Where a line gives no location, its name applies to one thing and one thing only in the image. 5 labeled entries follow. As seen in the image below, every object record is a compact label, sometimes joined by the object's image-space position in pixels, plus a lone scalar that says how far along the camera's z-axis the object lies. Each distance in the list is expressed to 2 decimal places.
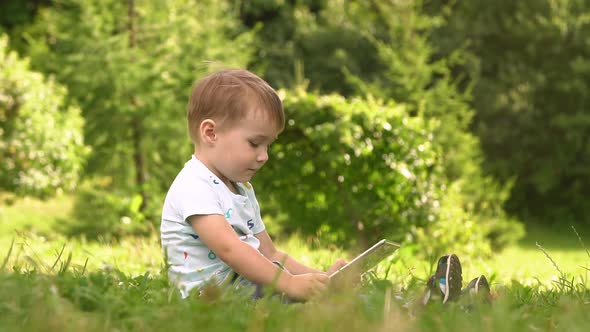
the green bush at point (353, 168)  8.22
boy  2.96
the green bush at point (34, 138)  11.35
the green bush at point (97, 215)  12.24
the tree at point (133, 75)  11.61
